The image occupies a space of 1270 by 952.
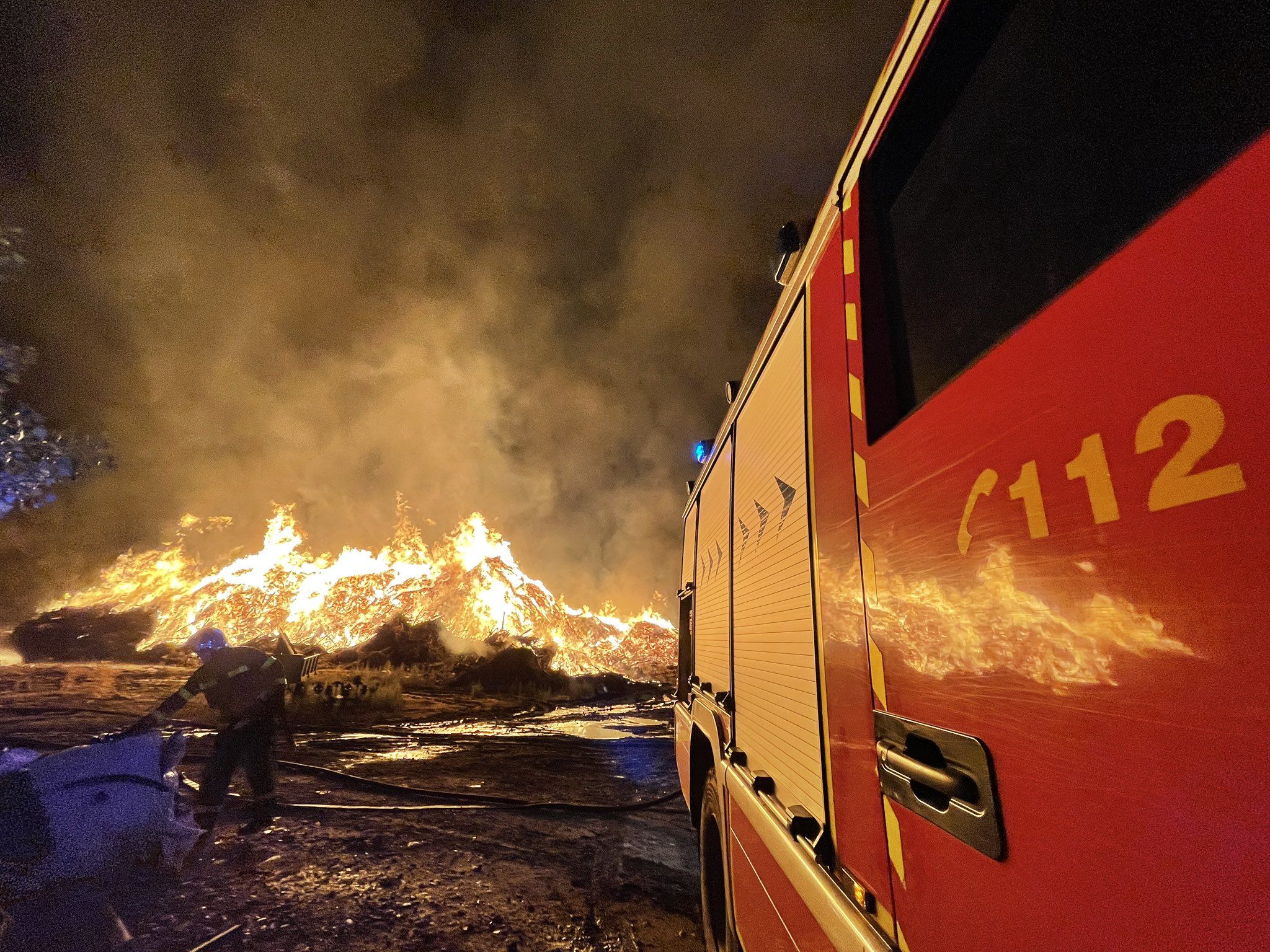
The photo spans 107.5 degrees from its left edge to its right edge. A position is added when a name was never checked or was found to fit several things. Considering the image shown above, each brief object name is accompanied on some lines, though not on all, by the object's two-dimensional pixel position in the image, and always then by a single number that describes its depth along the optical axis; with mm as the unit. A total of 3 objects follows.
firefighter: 4711
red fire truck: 493
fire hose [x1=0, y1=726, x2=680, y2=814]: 5328
